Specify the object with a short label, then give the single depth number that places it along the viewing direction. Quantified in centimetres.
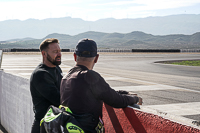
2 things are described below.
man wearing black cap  291
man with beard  383
